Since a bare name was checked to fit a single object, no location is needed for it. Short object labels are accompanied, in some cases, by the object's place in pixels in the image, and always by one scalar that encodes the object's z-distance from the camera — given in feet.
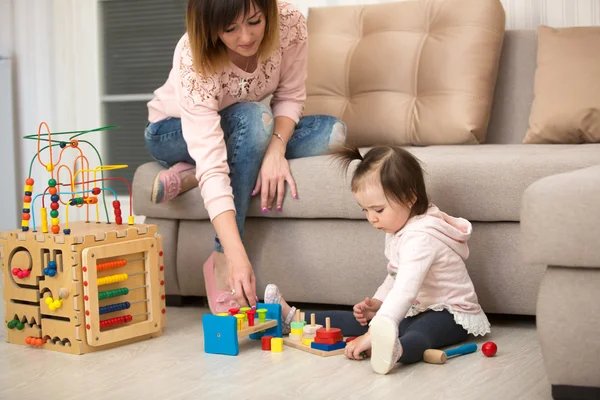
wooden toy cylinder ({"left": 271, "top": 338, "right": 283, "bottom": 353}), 12.33
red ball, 11.83
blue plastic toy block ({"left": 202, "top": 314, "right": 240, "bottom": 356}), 12.22
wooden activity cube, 12.41
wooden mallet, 11.75
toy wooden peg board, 12.15
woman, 12.76
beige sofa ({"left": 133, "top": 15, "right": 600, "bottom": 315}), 12.66
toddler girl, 11.98
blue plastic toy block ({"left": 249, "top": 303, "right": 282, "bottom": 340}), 12.60
